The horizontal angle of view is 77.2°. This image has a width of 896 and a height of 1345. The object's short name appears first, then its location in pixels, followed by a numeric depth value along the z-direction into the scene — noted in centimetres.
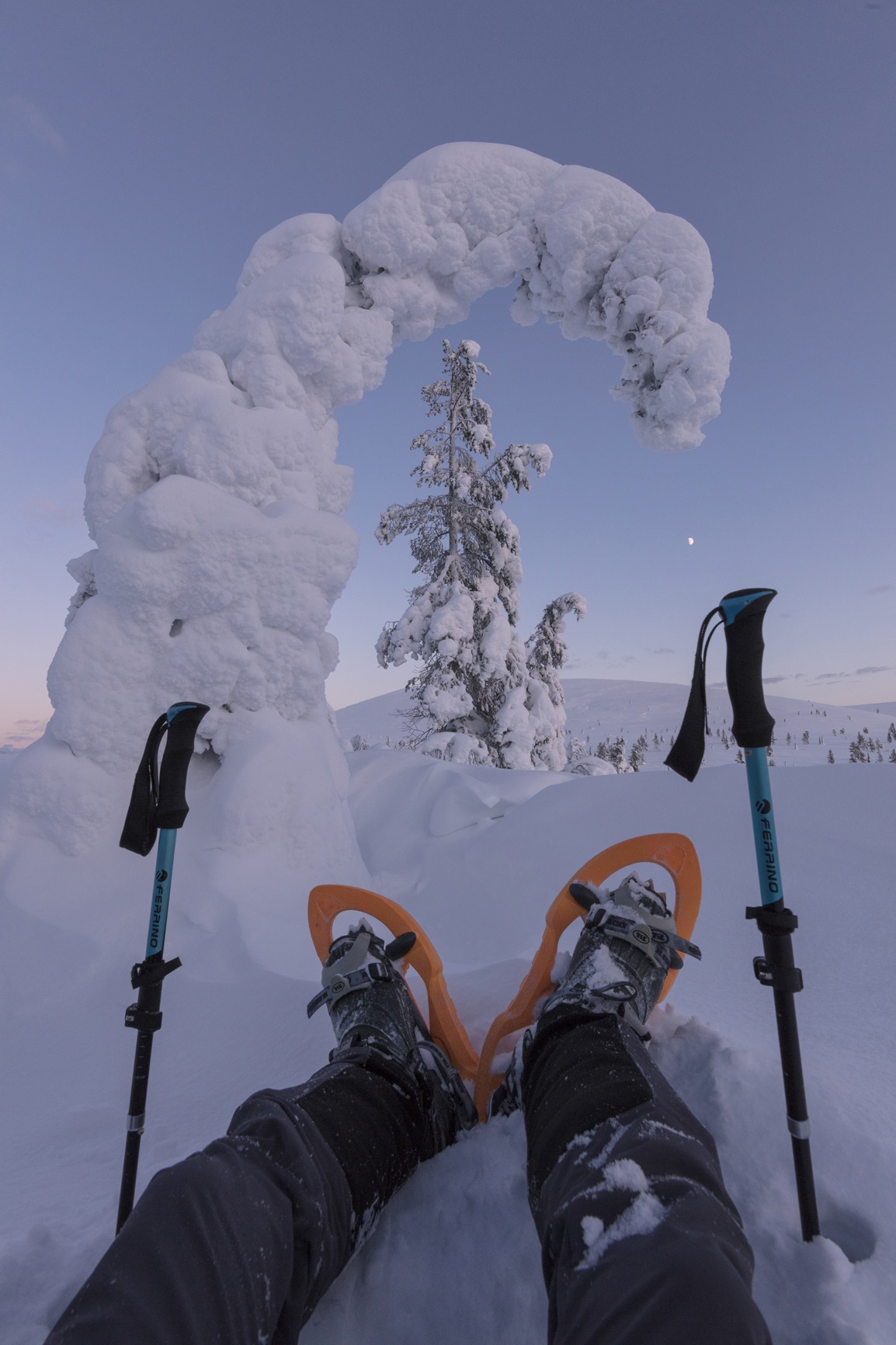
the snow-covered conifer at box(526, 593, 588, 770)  1159
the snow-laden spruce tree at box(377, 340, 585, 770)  1045
